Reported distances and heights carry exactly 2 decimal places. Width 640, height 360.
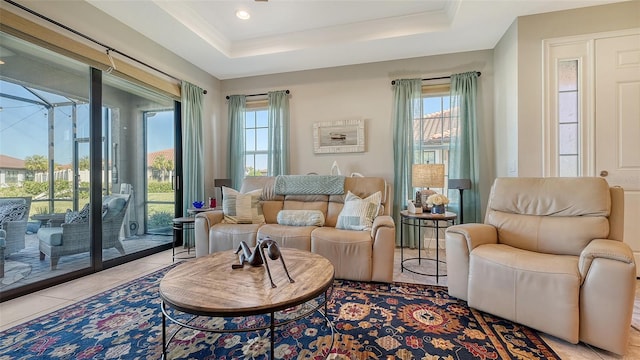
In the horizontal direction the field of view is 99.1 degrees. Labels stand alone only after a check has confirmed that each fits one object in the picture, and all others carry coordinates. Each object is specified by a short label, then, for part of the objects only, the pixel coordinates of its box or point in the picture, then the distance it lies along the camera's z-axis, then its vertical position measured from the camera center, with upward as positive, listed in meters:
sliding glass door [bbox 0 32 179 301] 2.25 +0.11
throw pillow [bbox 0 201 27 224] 2.20 -0.25
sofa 2.46 -0.49
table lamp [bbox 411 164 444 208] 2.90 +0.03
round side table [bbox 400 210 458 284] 2.59 -0.59
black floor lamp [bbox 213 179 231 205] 4.01 -0.04
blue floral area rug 1.49 -0.95
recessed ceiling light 3.03 +1.86
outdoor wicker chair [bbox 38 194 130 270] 2.52 -0.54
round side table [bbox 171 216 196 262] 3.25 -0.71
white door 2.57 +0.55
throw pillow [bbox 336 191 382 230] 2.71 -0.35
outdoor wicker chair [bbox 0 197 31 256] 2.22 -0.39
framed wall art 3.93 +0.62
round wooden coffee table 1.18 -0.54
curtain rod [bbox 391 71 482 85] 3.51 +1.34
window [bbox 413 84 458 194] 3.69 +0.69
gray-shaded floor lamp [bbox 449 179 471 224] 3.17 -0.07
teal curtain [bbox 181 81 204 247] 3.76 +0.47
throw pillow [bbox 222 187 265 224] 3.12 -0.33
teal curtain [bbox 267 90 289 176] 4.16 +0.71
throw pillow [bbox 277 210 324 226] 2.97 -0.43
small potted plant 2.77 -0.24
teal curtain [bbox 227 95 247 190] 4.40 +0.60
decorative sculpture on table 1.50 -0.44
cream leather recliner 1.47 -0.53
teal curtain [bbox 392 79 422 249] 3.68 +0.48
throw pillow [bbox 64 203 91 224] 2.66 -0.35
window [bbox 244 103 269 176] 4.43 +0.64
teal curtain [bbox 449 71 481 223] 3.48 +0.48
